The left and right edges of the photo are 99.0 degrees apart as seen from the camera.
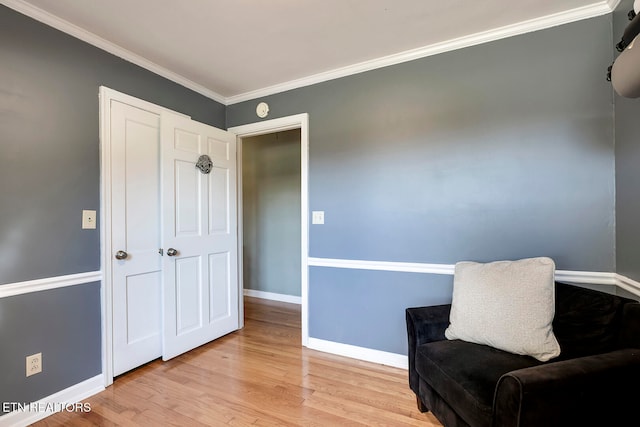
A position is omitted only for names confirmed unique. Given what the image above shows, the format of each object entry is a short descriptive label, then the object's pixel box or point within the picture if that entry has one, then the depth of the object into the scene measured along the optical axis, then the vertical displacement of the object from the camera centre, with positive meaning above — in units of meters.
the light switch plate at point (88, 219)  1.86 -0.02
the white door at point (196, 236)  2.31 -0.19
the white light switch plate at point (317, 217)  2.51 -0.03
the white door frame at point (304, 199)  2.56 +0.14
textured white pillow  1.37 -0.51
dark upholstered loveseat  0.97 -0.68
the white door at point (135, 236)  2.03 -0.16
